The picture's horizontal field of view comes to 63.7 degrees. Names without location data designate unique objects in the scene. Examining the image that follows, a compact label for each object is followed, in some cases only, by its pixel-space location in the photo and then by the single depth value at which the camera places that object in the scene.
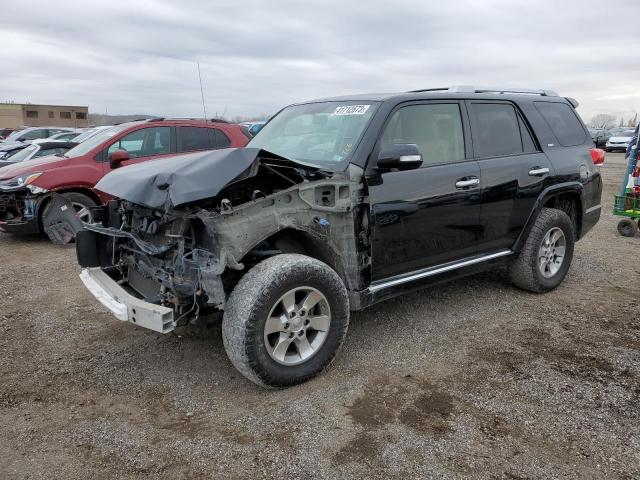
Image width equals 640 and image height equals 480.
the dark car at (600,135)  33.57
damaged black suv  3.17
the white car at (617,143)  29.61
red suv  7.33
